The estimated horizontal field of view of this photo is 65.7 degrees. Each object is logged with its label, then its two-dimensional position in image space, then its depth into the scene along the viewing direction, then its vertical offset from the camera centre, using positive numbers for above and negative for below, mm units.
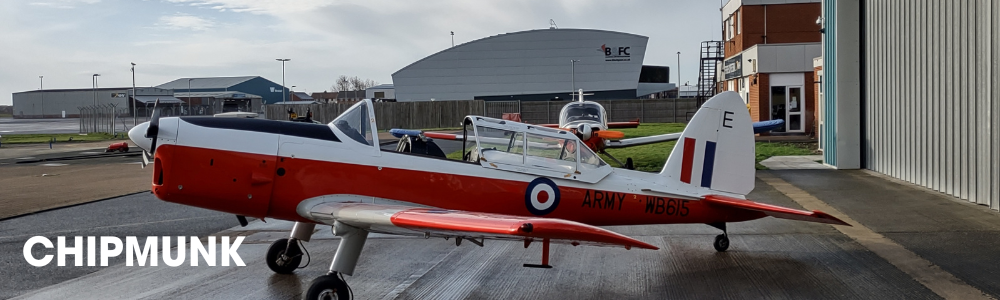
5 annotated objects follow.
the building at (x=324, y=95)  136738 +6142
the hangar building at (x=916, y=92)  12125 +585
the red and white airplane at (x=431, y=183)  6340 -533
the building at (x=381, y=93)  95944 +4434
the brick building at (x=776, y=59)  30922 +2701
